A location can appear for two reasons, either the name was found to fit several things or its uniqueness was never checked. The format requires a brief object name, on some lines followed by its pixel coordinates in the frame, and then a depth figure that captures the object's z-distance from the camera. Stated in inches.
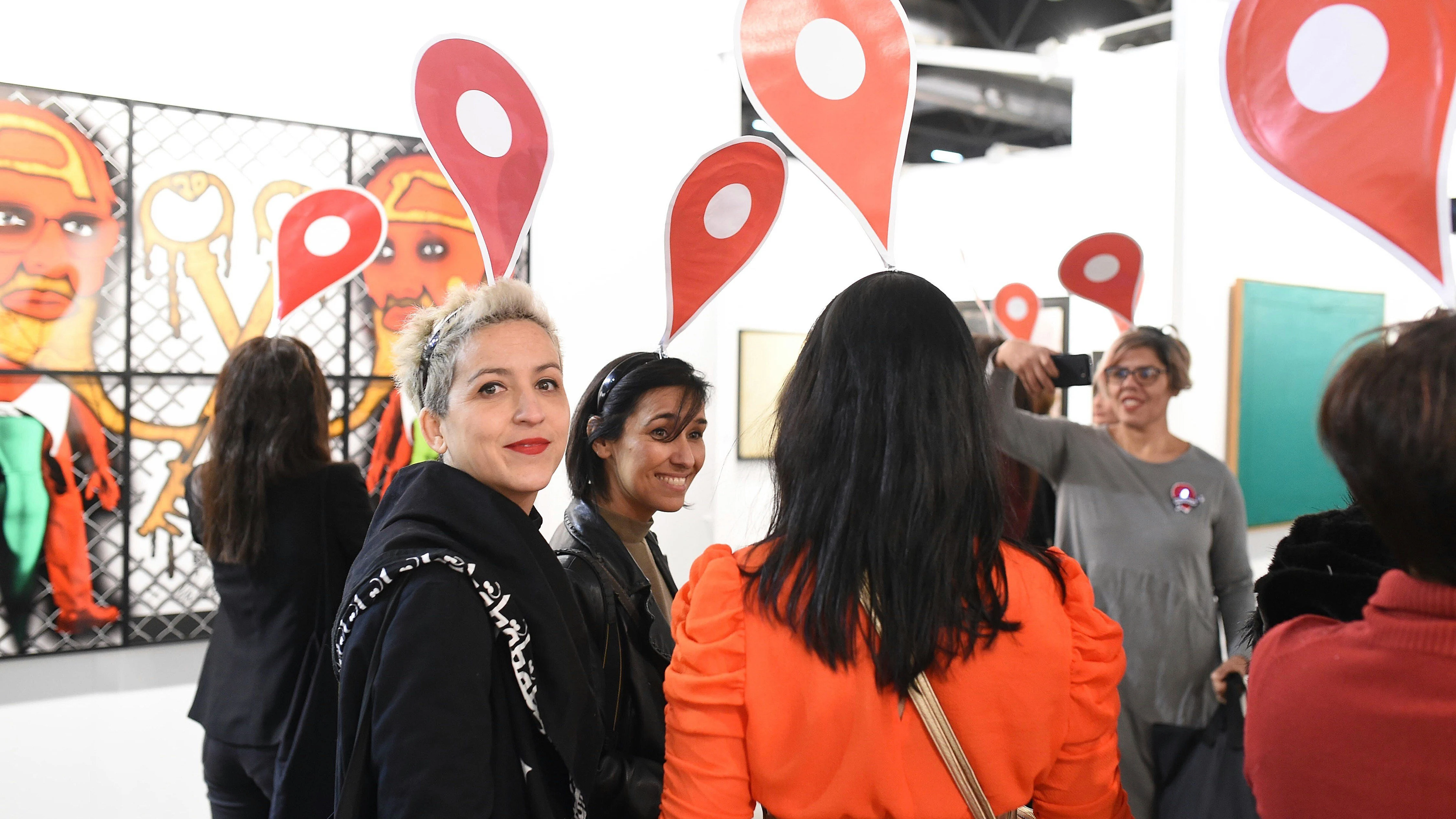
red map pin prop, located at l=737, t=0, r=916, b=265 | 67.2
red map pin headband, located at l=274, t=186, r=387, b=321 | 106.4
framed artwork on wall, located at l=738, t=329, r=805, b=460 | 163.3
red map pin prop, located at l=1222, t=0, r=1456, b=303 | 47.5
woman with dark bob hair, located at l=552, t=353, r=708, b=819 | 56.9
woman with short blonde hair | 41.0
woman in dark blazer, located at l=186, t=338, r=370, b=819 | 88.0
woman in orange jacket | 40.1
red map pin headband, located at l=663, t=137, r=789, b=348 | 85.6
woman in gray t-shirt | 91.9
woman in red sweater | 28.9
